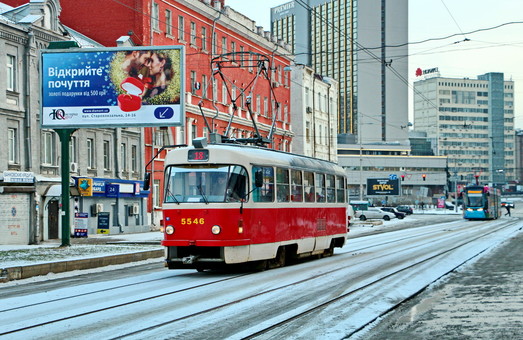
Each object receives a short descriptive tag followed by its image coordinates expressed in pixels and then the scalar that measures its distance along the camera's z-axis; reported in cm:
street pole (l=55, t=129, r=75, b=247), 2784
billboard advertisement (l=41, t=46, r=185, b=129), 2855
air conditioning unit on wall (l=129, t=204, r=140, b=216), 4556
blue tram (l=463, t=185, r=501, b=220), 6988
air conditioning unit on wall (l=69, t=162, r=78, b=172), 3997
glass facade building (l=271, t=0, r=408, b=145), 17025
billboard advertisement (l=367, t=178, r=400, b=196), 9919
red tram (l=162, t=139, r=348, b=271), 1767
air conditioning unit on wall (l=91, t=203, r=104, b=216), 4169
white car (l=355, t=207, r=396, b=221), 7881
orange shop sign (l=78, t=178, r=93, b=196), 3991
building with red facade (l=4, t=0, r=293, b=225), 4791
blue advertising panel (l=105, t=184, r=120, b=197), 4266
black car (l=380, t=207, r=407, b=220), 8300
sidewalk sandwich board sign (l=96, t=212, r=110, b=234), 4075
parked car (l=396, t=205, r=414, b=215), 9825
